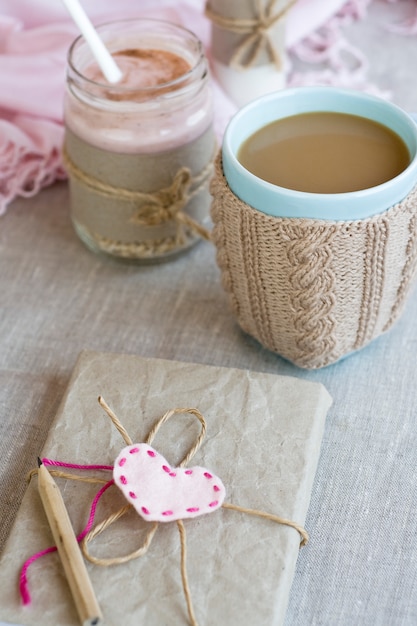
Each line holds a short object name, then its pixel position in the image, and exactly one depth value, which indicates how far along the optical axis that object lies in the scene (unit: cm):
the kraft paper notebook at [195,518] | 54
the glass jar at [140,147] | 66
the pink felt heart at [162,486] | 56
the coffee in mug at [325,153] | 60
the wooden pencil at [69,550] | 53
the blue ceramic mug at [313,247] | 58
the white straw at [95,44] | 65
